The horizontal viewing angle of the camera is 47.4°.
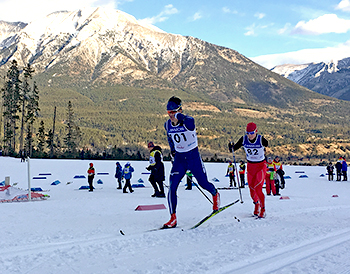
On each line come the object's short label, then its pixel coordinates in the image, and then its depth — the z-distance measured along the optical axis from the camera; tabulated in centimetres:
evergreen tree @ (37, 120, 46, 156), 6512
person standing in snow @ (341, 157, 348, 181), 2734
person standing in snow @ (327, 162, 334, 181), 2757
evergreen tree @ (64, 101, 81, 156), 7357
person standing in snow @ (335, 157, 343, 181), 2744
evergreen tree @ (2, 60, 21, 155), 5512
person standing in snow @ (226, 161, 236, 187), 2061
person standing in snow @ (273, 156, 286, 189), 1733
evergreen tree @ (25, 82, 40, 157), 5628
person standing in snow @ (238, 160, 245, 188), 2005
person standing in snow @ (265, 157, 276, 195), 1520
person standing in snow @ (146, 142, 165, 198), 1397
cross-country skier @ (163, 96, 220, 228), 689
